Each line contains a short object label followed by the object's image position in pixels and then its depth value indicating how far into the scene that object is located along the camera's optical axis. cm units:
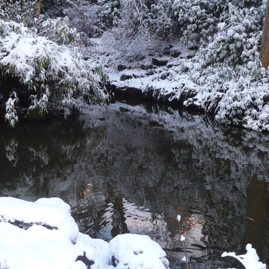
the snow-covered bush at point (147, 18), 1582
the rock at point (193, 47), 1495
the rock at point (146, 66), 1577
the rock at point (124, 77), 1557
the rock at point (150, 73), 1525
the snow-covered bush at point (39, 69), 694
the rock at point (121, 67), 1651
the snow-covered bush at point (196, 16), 1376
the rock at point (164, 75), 1423
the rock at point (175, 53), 1585
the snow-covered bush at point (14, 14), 868
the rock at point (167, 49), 1628
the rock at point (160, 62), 1579
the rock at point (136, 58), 1668
